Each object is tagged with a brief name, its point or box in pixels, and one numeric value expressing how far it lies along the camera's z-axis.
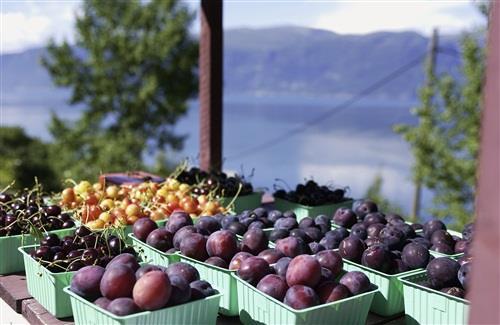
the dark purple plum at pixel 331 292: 1.34
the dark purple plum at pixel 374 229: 1.83
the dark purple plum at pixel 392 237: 1.68
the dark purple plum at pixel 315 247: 1.66
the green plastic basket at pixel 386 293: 1.50
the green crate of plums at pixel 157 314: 1.21
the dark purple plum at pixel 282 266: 1.43
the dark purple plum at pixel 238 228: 1.87
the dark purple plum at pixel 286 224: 1.90
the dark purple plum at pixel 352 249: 1.60
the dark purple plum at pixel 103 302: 1.27
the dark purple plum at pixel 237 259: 1.52
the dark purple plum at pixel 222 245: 1.58
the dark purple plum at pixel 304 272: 1.35
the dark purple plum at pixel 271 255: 1.53
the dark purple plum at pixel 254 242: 1.64
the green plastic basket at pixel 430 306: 1.32
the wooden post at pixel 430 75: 10.12
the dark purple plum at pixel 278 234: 1.81
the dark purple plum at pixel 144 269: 1.30
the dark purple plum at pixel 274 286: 1.35
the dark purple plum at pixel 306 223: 1.92
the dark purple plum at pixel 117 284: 1.28
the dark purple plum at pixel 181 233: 1.68
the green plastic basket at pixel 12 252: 1.84
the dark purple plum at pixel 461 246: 1.70
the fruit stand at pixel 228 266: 1.29
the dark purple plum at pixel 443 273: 1.42
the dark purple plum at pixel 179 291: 1.27
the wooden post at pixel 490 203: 0.72
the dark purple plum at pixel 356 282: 1.39
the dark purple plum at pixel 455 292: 1.35
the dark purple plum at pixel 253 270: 1.43
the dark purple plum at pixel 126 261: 1.37
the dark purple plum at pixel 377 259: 1.54
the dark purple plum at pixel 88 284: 1.33
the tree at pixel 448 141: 9.77
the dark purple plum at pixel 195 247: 1.61
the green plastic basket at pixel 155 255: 1.66
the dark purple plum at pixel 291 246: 1.58
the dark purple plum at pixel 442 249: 1.72
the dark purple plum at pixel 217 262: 1.55
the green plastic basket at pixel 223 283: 1.49
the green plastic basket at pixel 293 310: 1.27
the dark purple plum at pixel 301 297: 1.29
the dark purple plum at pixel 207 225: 1.80
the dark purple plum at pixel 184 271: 1.38
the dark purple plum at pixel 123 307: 1.23
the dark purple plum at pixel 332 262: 1.49
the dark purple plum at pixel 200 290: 1.33
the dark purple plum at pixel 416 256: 1.56
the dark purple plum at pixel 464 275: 1.37
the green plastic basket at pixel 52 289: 1.50
